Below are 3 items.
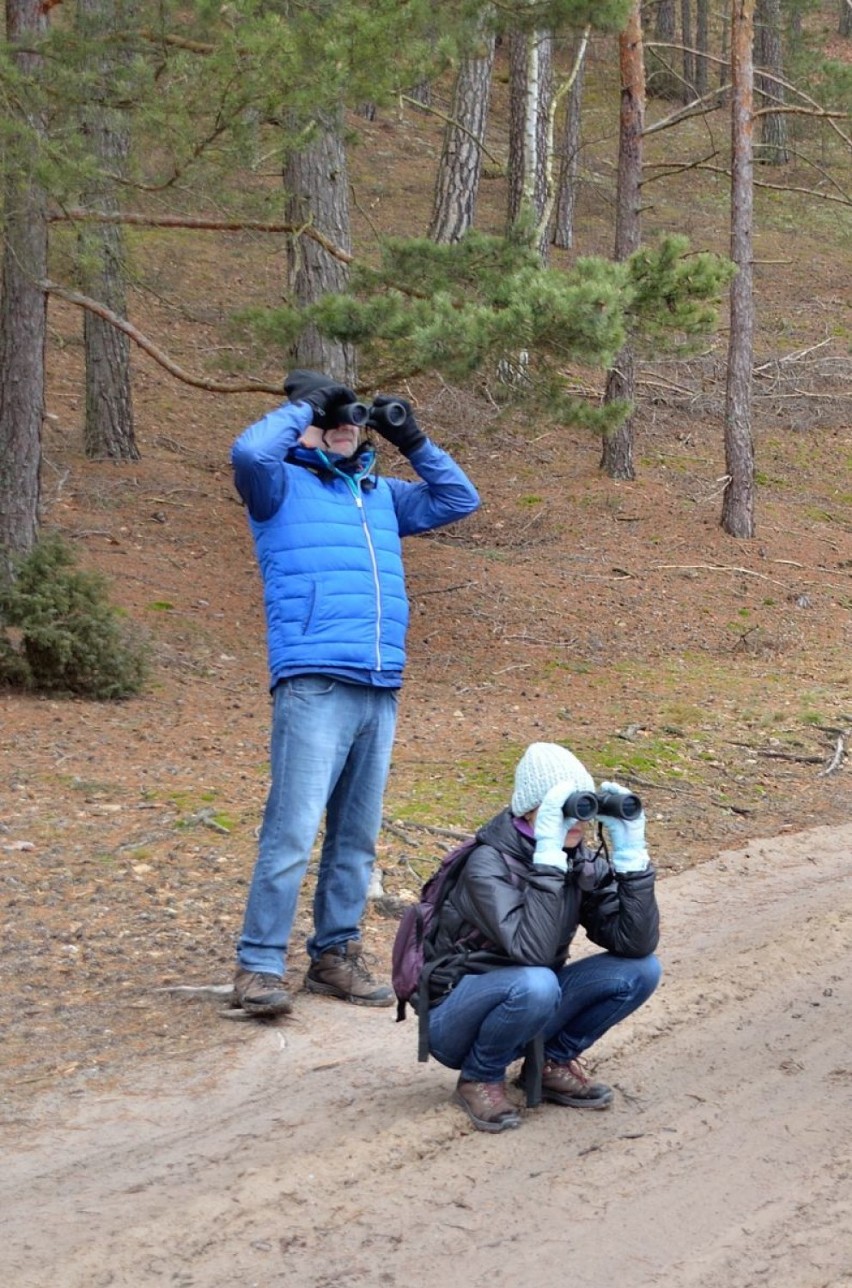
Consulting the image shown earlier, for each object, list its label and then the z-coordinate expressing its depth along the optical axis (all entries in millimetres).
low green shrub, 10234
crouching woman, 4359
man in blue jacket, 5352
